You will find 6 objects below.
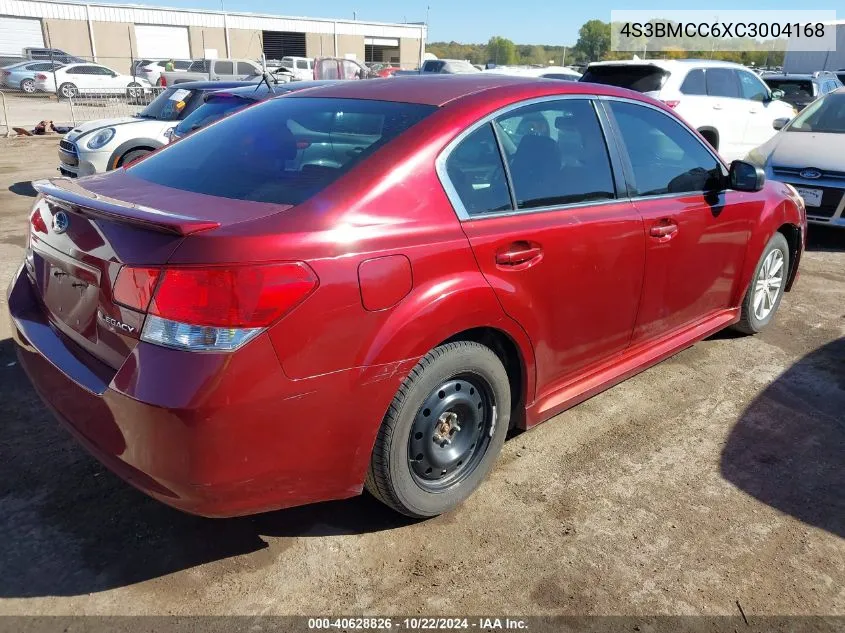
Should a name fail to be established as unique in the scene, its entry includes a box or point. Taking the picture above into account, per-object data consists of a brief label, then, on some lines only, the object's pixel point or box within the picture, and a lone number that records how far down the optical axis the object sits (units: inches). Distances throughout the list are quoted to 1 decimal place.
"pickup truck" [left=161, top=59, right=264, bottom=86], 926.6
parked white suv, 374.3
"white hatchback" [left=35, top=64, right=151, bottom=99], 1129.4
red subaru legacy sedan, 80.9
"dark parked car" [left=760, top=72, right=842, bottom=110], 573.6
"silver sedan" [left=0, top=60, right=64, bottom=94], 1208.8
